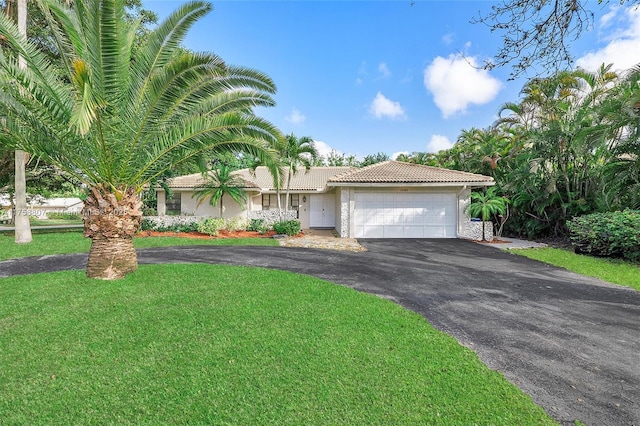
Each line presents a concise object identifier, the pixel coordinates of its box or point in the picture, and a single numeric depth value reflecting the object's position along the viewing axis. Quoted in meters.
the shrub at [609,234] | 9.24
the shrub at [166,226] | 15.84
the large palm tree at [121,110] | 5.61
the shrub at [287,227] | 15.75
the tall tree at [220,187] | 16.34
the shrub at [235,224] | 16.05
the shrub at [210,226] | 15.27
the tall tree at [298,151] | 15.71
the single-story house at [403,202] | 14.89
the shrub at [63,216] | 33.44
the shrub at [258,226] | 16.16
